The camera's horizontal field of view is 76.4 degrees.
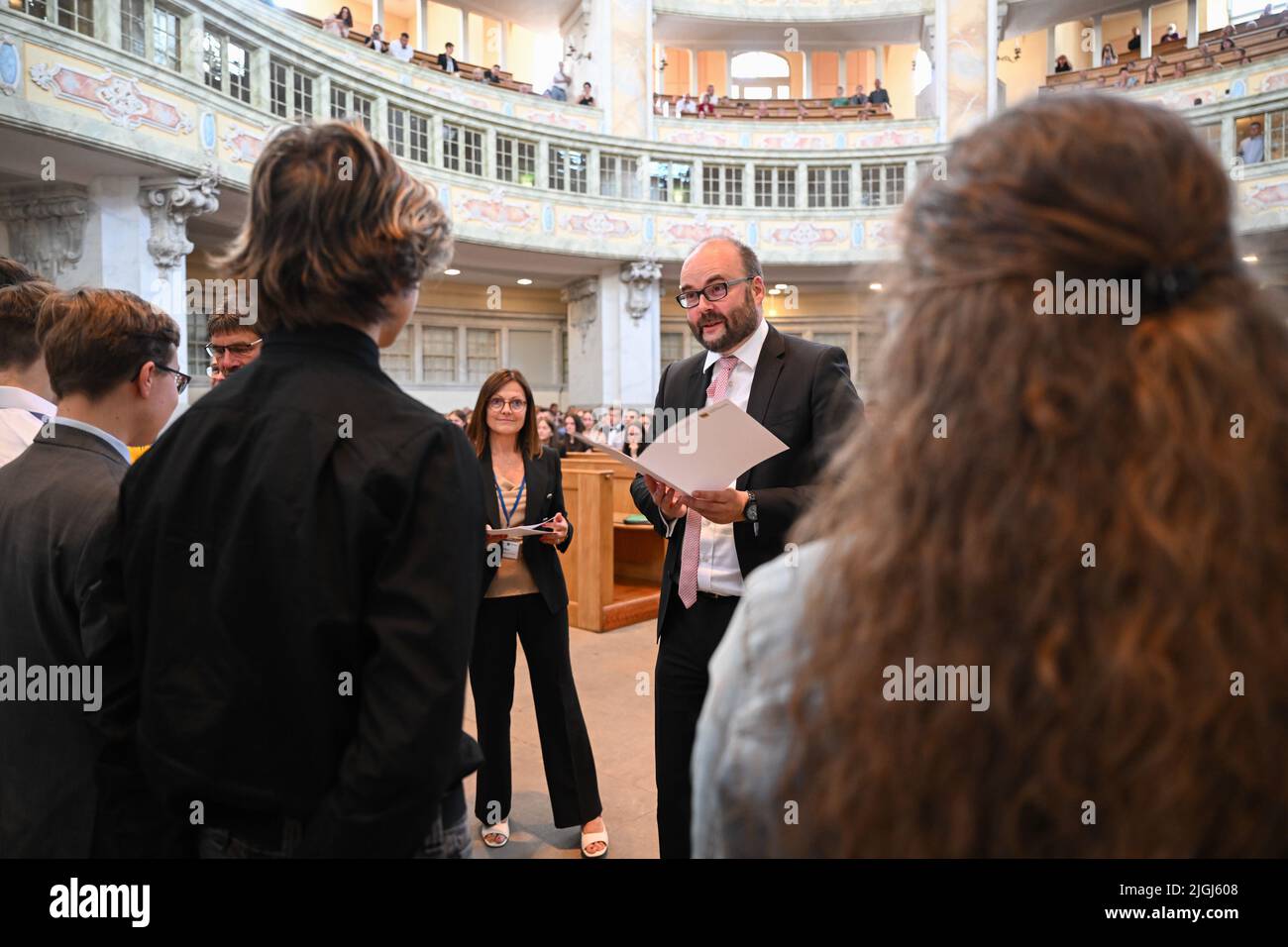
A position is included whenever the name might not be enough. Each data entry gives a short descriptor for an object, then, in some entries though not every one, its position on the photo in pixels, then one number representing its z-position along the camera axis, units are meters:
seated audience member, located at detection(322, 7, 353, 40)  14.17
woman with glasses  3.35
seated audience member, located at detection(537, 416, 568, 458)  12.48
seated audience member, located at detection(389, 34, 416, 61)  15.68
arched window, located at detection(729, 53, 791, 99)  24.41
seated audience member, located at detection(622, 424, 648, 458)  12.73
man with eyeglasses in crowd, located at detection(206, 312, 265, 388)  2.95
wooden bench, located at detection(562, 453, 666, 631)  6.70
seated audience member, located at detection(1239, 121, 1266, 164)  15.62
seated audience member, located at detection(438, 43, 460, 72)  17.09
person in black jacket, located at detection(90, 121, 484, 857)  1.18
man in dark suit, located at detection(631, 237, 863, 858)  2.51
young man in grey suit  1.74
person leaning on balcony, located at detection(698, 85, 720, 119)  19.50
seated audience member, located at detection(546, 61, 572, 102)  18.05
